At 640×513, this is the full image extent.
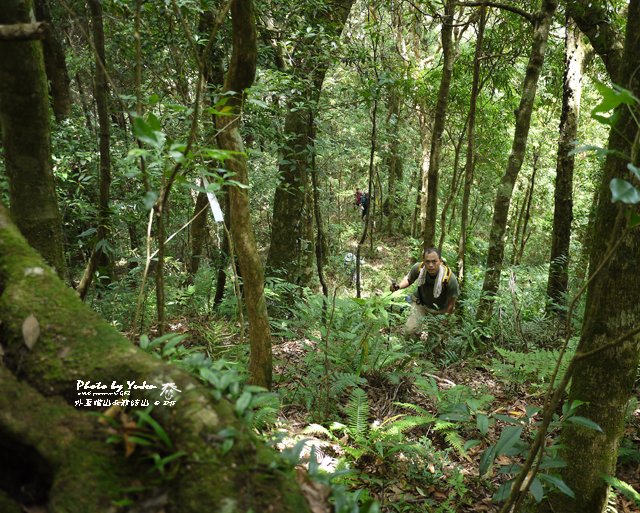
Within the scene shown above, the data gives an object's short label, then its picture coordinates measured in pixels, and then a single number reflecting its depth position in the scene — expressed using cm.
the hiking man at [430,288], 702
